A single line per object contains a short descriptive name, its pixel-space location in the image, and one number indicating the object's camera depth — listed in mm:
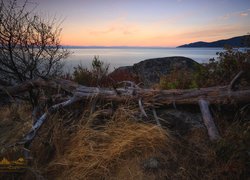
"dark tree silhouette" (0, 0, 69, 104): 3540
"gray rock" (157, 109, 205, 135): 2320
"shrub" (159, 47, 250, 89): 3072
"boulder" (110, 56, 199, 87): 6365
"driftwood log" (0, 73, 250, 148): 2327
